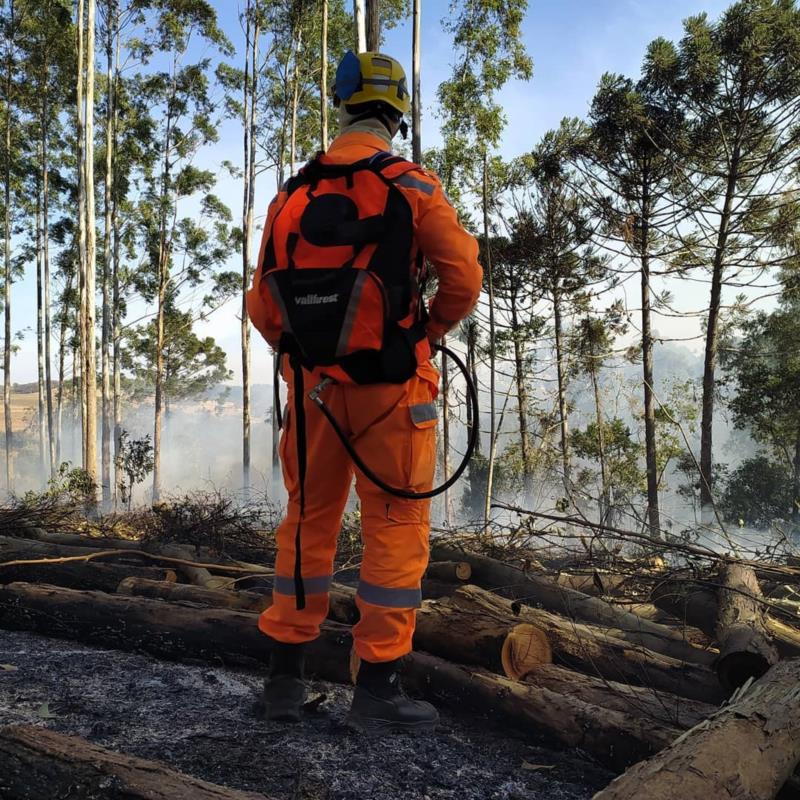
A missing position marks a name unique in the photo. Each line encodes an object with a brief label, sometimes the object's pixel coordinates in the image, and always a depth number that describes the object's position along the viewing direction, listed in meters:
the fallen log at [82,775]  1.42
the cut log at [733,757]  1.40
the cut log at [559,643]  2.49
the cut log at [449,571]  3.93
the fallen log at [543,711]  2.03
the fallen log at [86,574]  3.97
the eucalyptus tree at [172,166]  24.31
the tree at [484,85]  20.77
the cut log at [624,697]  2.12
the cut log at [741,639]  2.24
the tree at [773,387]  19.86
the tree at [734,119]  14.76
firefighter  2.22
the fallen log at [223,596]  3.06
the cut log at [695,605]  2.96
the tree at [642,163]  16.41
